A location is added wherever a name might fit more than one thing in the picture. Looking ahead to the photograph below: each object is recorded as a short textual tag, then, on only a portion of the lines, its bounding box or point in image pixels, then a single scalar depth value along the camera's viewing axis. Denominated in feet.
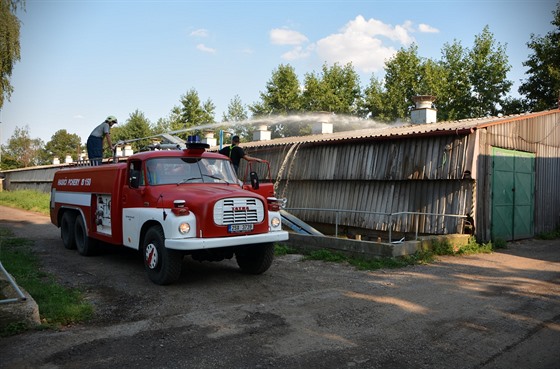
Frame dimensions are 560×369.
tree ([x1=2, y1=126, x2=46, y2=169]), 241.14
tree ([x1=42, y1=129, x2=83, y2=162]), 291.58
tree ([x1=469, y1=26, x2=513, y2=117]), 140.05
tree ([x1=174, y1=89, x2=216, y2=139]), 194.80
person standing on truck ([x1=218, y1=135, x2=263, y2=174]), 36.58
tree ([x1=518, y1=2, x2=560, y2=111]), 114.32
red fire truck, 23.57
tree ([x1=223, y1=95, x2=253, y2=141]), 210.06
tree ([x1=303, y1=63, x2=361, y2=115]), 175.11
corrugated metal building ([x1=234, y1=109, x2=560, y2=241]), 39.29
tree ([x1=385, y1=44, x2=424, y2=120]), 159.84
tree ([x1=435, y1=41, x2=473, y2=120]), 144.87
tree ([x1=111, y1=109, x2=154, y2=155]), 202.69
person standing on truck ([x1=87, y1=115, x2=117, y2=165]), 38.88
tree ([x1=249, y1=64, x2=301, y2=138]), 178.70
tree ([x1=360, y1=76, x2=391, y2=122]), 163.73
